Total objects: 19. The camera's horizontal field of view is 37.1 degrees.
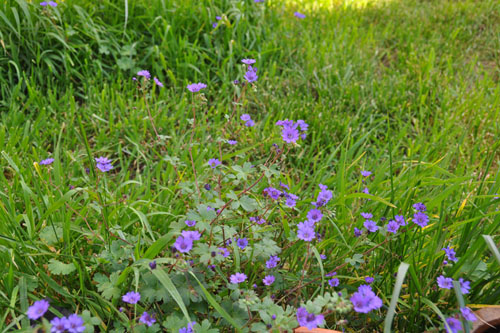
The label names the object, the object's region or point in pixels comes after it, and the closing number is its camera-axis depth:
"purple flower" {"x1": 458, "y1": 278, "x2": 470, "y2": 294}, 0.77
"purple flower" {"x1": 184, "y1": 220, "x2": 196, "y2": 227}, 0.83
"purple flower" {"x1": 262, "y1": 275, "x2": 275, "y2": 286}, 0.80
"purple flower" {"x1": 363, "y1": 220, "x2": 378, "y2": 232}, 0.83
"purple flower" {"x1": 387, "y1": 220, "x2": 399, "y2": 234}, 0.82
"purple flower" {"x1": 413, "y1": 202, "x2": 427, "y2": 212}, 0.86
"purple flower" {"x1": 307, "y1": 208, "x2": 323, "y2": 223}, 0.80
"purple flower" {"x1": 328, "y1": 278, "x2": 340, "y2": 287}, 0.83
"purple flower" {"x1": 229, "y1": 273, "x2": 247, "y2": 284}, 0.77
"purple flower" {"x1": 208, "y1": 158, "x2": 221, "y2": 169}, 0.90
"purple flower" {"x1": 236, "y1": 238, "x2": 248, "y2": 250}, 0.83
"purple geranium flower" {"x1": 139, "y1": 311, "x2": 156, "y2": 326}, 0.73
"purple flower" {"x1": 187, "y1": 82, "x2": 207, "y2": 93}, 0.90
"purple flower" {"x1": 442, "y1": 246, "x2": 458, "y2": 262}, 0.80
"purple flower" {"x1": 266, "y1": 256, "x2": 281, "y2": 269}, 0.81
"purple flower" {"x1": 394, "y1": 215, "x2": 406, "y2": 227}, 0.83
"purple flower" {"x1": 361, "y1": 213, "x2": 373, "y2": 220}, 0.87
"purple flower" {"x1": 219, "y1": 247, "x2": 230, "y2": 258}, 0.79
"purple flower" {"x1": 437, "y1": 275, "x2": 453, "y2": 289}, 0.77
